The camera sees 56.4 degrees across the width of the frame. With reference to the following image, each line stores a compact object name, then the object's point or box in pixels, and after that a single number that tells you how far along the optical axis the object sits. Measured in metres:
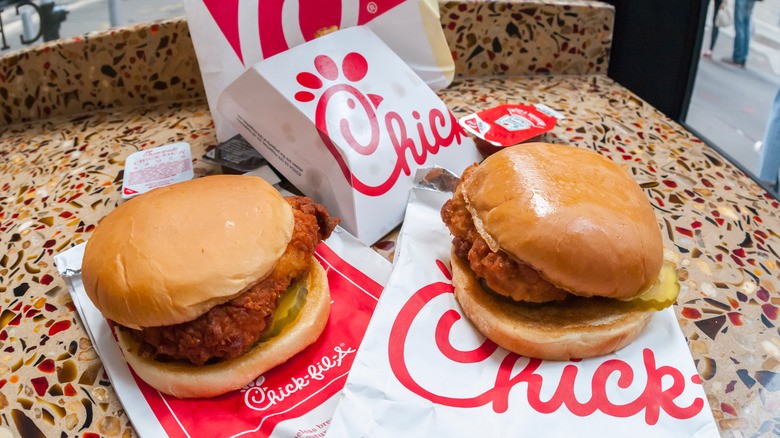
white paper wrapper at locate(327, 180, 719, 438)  0.37
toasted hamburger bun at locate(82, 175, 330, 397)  0.37
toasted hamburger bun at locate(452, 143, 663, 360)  0.38
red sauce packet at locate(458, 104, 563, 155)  0.54
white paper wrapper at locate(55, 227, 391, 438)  0.38
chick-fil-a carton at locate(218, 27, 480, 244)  0.47
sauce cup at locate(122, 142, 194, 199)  0.51
